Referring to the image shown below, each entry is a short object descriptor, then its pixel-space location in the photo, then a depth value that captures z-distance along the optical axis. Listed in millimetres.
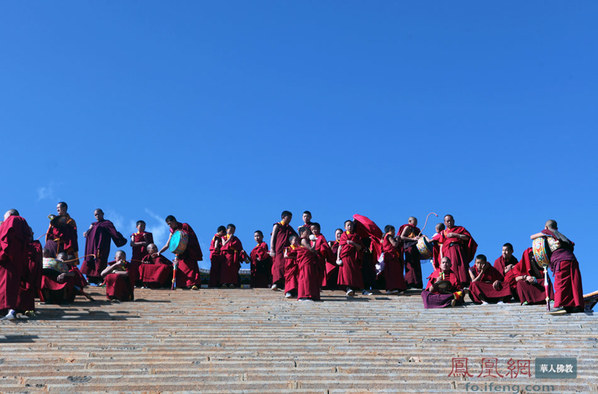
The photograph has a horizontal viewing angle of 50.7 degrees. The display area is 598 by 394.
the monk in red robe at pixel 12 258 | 9336
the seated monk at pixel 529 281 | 11031
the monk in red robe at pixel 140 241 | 15477
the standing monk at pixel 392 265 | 13344
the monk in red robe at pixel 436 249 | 13797
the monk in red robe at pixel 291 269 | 12328
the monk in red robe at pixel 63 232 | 14453
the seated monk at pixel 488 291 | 11562
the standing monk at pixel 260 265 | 15355
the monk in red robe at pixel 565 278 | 9891
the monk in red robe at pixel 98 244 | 15023
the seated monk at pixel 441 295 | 11055
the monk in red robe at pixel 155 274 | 14234
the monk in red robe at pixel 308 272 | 11836
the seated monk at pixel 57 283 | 10828
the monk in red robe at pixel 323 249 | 13086
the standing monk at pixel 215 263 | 14922
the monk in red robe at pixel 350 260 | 13086
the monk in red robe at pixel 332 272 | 14047
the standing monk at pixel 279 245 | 14070
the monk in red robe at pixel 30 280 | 9547
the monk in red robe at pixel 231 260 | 14844
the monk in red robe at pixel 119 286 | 11344
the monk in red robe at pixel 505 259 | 12487
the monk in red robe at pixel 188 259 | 14203
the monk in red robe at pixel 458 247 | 13250
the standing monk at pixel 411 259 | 14148
